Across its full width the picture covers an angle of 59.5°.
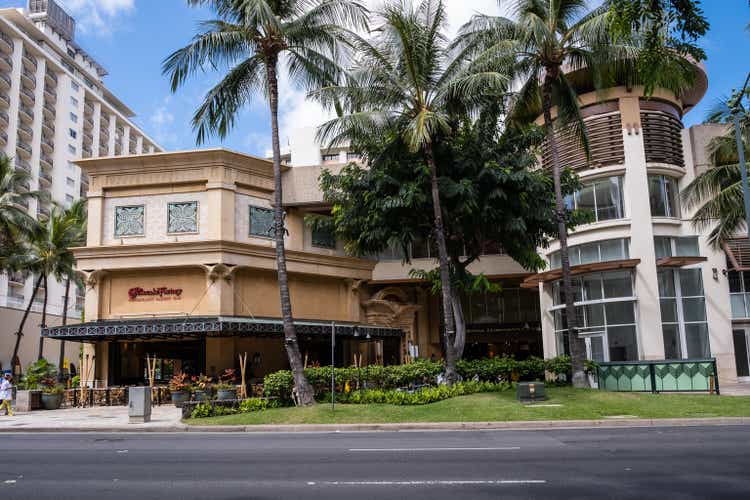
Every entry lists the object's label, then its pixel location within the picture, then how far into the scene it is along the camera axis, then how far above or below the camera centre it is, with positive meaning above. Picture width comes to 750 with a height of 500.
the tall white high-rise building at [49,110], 64.81 +27.04
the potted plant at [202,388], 21.66 -1.48
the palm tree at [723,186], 23.70 +5.33
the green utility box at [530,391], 19.00 -1.66
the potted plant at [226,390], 20.55 -1.44
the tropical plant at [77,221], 39.59 +7.90
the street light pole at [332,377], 19.12 -1.08
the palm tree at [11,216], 36.84 +7.55
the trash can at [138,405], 19.33 -1.66
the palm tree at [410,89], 21.02 +8.09
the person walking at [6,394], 24.11 -1.49
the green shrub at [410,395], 19.66 -1.73
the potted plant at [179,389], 24.33 -1.60
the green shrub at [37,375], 27.30 -0.97
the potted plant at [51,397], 26.64 -1.84
